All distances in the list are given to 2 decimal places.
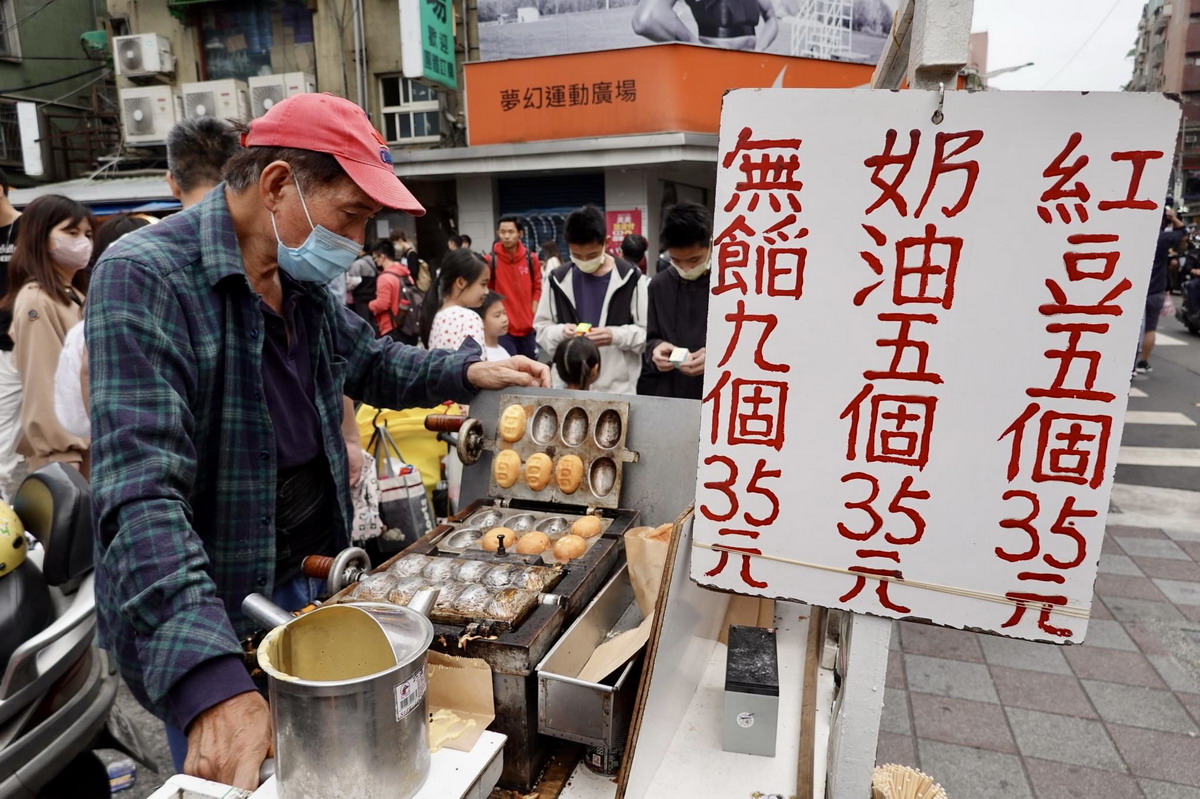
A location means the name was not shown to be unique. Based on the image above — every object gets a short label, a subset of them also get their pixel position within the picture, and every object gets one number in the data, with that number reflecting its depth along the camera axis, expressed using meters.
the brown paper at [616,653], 1.45
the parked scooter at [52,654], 2.07
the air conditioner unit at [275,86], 14.12
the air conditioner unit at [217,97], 14.19
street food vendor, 1.22
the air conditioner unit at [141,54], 14.56
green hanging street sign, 12.13
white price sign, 1.09
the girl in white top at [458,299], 4.33
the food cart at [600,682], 1.31
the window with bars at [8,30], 16.25
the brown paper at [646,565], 1.71
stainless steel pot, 0.96
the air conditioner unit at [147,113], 14.79
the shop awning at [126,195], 14.01
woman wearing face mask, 3.40
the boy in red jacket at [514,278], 7.21
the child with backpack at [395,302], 6.99
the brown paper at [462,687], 1.36
